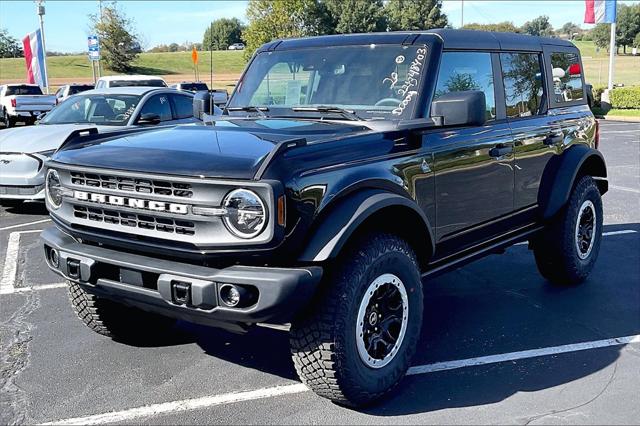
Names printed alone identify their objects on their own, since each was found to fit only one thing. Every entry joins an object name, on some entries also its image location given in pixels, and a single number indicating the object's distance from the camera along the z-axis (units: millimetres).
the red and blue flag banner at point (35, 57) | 26828
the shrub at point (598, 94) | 28494
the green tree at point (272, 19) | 44219
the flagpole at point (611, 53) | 26809
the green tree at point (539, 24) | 87256
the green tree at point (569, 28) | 115125
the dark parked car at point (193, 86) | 26911
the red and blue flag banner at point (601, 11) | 25875
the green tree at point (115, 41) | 52156
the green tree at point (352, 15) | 61969
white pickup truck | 23641
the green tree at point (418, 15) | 72000
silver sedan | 8641
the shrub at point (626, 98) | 26969
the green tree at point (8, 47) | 69375
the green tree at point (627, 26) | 76688
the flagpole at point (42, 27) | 27345
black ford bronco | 3041
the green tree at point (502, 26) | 69006
